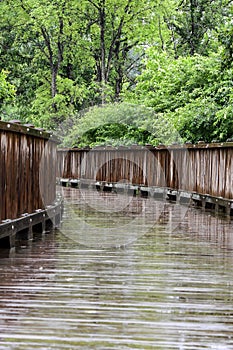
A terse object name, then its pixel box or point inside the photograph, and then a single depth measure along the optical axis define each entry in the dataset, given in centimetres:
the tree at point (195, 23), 4216
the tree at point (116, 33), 4603
